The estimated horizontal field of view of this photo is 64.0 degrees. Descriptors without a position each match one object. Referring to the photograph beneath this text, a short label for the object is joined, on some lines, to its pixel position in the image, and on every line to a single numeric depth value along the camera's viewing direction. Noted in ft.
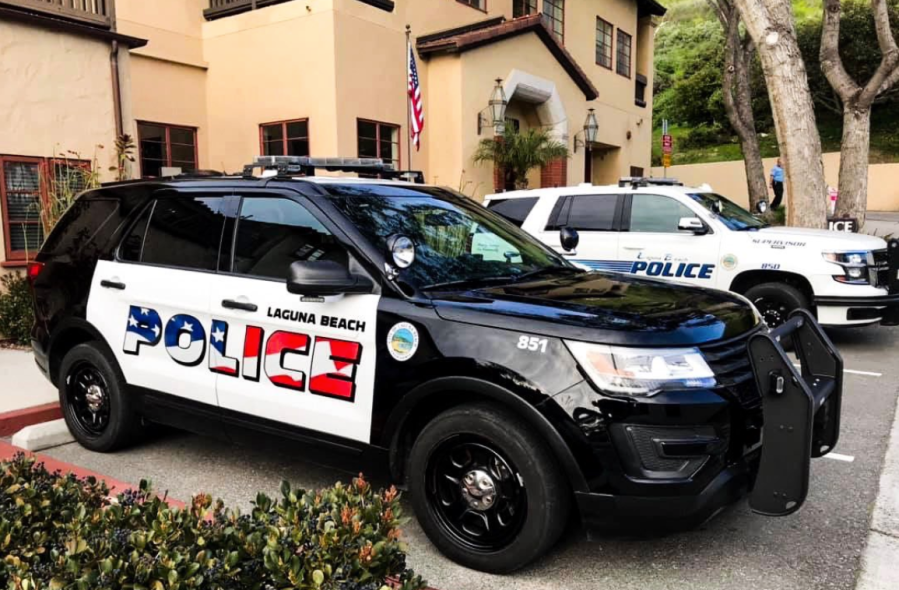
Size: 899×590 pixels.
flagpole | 44.56
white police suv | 25.05
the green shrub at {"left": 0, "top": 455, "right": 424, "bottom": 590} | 6.64
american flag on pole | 41.93
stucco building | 31.63
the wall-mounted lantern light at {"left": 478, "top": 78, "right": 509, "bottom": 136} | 47.88
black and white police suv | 9.47
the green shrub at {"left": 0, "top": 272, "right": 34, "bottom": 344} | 27.63
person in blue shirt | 79.36
